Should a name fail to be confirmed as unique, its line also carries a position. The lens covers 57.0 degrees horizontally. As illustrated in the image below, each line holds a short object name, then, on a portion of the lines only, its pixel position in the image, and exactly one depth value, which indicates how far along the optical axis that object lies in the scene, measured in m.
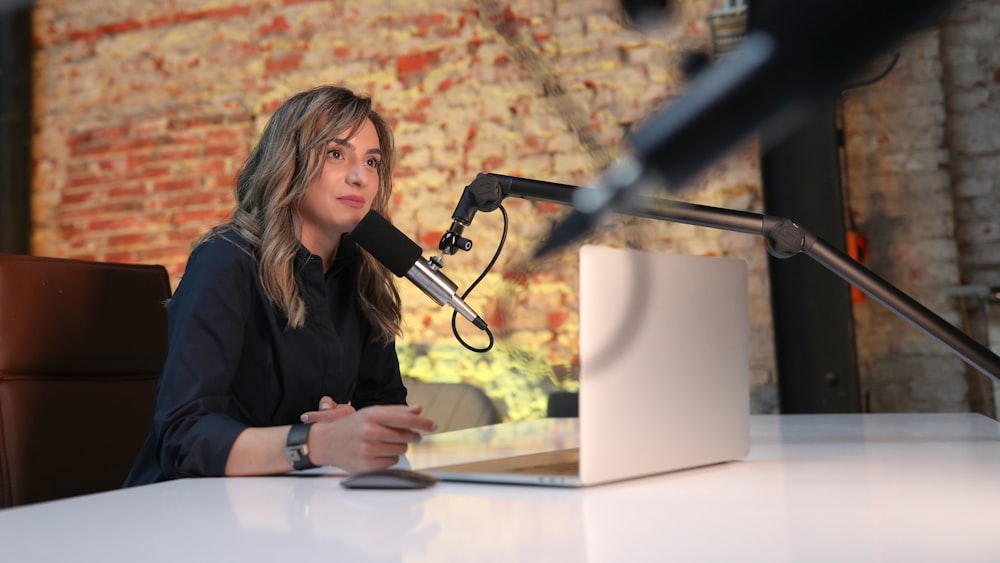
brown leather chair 1.21
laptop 0.65
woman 0.91
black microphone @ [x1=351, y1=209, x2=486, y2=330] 0.79
